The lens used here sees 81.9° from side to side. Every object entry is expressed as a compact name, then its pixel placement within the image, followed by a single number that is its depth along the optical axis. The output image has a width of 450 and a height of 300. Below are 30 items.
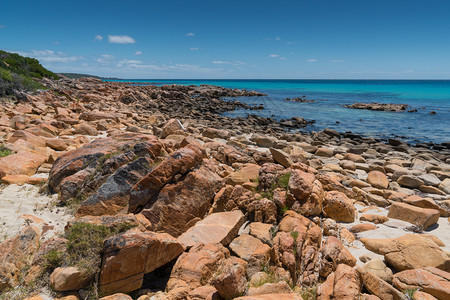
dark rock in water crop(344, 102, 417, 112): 40.63
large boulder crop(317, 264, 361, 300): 4.19
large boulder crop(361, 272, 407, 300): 4.25
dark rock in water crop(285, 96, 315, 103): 53.38
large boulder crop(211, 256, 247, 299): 4.15
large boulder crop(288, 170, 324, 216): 6.66
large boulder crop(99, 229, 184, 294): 4.33
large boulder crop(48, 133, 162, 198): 7.14
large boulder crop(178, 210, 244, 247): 5.49
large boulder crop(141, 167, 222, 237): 6.10
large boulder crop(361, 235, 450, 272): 5.00
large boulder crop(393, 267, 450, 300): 4.28
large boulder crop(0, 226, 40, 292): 4.31
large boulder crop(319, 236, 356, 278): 4.94
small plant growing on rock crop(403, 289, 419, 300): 4.17
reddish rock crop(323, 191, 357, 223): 6.96
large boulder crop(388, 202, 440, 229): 6.91
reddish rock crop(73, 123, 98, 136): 13.80
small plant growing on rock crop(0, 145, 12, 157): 9.34
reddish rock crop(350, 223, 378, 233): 6.60
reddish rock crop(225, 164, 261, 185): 8.19
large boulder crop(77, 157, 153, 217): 6.32
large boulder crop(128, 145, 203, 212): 6.36
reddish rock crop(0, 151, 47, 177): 8.10
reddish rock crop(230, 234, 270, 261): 5.03
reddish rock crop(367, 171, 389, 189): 10.20
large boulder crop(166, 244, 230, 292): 4.48
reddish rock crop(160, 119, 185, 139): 14.31
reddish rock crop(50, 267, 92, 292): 4.25
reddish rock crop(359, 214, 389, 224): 7.12
